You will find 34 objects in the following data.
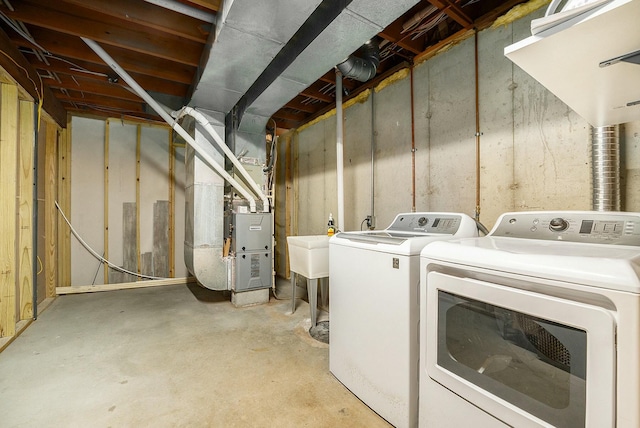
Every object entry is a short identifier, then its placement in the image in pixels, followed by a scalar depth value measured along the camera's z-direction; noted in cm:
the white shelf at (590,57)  61
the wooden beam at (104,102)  358
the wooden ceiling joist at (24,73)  220
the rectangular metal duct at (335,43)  157
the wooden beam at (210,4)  183
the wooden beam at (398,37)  216
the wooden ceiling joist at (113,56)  243
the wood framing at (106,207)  398
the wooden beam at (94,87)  313
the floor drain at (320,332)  238
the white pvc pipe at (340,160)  280
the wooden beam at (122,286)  375
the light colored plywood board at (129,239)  410
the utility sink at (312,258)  255
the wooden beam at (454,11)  184
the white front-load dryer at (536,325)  70
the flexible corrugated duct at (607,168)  141
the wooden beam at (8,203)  231
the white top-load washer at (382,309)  132
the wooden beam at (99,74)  279
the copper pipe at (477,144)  203
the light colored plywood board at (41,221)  311
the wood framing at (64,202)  377
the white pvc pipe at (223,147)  289
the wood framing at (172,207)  434
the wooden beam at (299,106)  358
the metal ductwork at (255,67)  164
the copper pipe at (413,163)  248
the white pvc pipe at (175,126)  237
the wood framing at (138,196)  415
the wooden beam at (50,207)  339
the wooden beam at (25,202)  251
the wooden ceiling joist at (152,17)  195
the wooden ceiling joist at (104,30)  206
